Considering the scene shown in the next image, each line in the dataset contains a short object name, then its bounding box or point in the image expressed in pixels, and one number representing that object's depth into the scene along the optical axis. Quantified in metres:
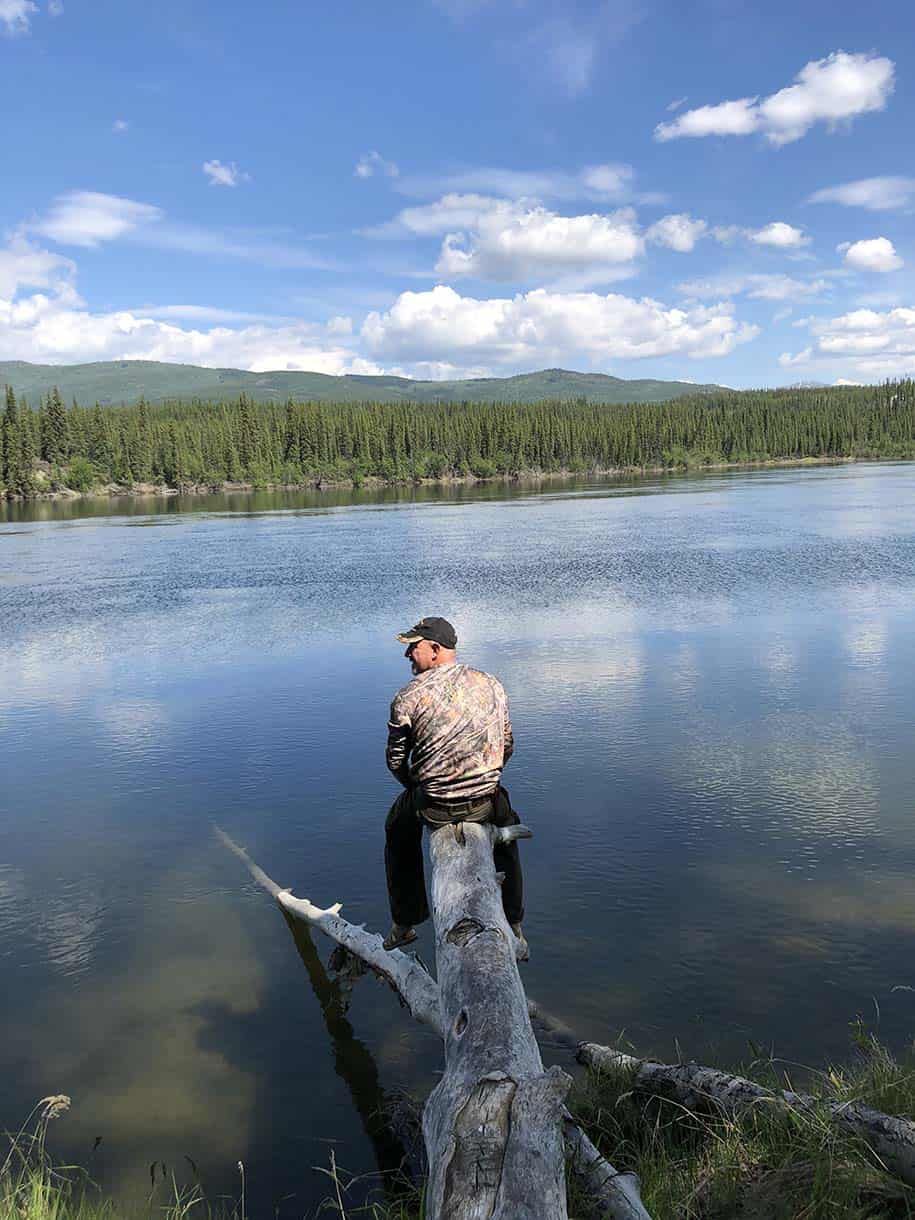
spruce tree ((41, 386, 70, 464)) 145.88
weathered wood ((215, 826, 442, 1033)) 5.96
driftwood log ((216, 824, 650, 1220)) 3.73
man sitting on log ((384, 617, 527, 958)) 6.56
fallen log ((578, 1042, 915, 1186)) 4.46
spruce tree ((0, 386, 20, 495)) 129.62
